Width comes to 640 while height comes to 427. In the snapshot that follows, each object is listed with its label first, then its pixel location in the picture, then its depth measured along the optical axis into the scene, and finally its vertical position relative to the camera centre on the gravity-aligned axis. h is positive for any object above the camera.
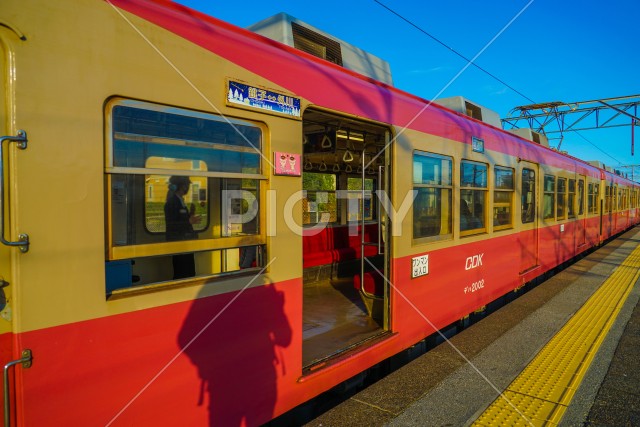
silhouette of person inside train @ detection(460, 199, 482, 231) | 4.96 -0.20
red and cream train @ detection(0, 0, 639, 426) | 1.73 -0.08
